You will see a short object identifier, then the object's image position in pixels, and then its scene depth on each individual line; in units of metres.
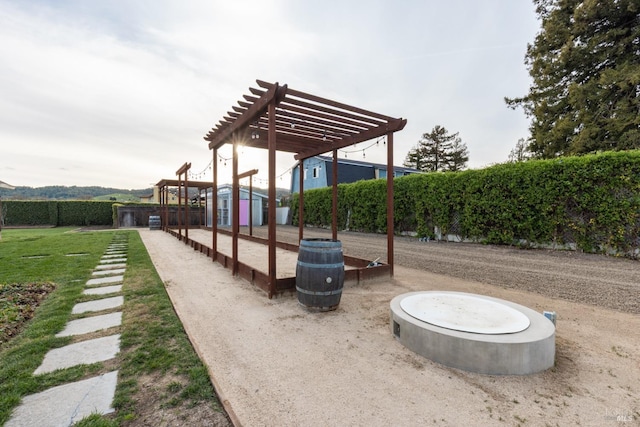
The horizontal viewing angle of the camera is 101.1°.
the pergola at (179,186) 9.23
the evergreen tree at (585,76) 9.36
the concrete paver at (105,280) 3.88
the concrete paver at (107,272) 4.40
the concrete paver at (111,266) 4.85
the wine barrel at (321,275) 2.90
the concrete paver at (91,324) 2.39
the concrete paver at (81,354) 1.86
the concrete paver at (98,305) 2.91
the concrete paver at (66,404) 1.35
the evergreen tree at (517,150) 22.64
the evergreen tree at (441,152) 26.55
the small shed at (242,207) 17.67
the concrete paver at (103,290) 3.45
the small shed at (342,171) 18.41
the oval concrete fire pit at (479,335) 1.80
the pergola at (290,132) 3.44
